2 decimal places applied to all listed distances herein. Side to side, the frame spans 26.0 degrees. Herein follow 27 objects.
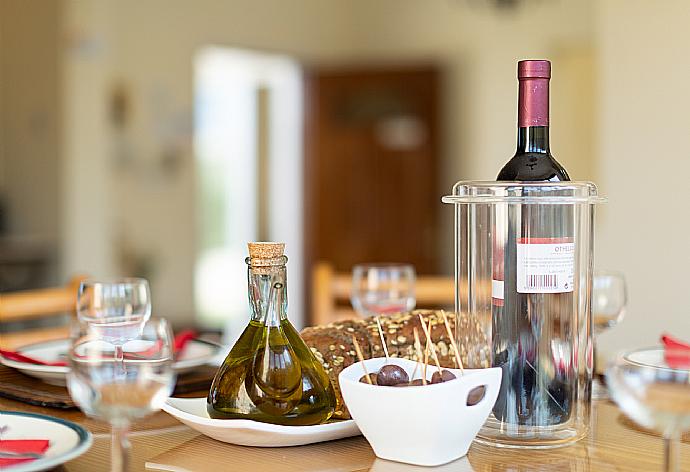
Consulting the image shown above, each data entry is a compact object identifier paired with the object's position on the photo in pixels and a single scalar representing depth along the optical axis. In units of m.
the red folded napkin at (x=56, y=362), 1.50
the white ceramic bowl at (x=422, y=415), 1.17
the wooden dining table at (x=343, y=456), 1.19
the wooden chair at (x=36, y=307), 1.95
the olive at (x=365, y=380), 1.22
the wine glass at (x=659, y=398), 1.08
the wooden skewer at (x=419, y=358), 1.20
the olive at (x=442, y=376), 1.21
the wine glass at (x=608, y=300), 1.59
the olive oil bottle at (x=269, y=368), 1.25
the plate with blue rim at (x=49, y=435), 1.14
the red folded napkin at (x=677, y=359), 1.13
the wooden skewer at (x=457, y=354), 1.21
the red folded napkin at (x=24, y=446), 1.20
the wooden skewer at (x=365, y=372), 1.22
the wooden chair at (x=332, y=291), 2.23
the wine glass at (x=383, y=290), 1.76
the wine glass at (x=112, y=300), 1.50
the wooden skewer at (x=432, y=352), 1.22
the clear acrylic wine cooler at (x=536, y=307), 1.24
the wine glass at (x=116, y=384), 1.10
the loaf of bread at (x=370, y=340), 1.31
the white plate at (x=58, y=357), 1.47
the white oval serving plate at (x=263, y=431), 1.22
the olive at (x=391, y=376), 1.21
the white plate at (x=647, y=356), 1.38
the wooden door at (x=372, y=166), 5.74
